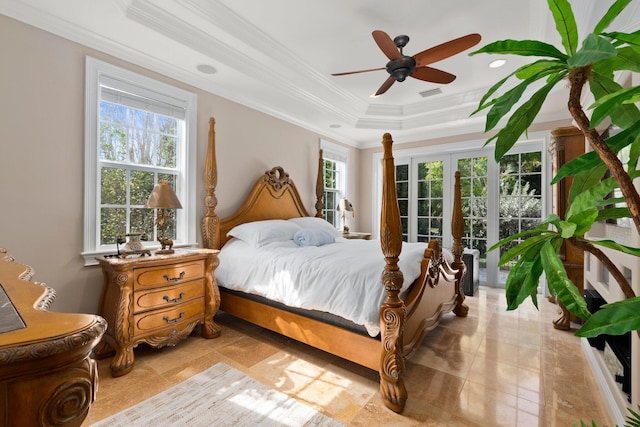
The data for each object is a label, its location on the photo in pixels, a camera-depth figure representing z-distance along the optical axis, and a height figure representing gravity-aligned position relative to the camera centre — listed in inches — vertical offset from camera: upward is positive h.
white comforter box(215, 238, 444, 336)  76.6 -19.2
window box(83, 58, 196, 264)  94.1 +20.3
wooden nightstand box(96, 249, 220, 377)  82.7 -28.2
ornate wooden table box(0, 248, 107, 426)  19.5 -11.2
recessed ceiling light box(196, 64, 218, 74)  113.2 +54.9
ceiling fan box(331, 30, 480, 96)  83.7 +48.1
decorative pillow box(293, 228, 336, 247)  122.4 -11.1
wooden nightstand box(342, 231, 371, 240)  182.1 -15.0
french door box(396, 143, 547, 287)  171.3 +10.6
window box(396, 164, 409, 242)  215.5 +13.4
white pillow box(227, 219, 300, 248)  116.9 -8.9
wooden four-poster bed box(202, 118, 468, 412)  70.5 -28.2
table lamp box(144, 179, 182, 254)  94.0 +2.7
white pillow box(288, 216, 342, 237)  149.6 -6.2
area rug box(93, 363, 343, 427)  64.2 -45.7
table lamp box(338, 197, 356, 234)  192.2 +2.9
